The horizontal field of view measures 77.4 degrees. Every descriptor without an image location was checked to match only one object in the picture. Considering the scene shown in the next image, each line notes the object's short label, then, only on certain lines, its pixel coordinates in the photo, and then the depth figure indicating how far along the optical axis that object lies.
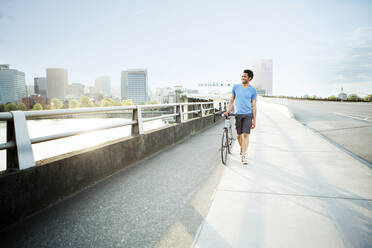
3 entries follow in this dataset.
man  5.33
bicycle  5.57
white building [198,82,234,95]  150.50
